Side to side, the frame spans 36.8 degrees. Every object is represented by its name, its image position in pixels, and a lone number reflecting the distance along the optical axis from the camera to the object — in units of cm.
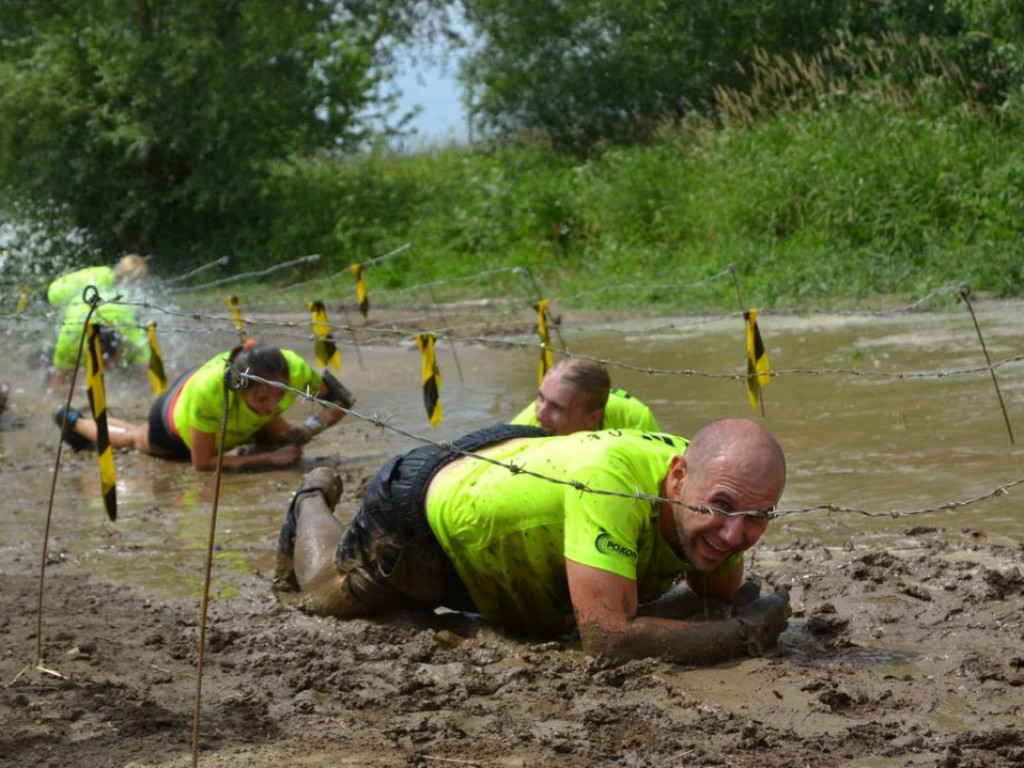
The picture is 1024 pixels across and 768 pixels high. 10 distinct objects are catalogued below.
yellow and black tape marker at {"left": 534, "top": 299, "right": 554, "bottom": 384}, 1118
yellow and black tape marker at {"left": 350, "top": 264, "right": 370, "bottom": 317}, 1471
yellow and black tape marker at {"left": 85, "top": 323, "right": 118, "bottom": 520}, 777
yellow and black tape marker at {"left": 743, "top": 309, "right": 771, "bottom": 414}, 948
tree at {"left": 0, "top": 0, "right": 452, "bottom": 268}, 2855
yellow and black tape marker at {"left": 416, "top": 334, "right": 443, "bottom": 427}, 983
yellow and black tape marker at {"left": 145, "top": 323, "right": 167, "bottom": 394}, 1183
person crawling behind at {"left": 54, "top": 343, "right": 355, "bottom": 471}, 968
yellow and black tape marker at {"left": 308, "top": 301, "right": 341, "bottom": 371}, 1217
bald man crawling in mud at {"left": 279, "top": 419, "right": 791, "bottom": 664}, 491
